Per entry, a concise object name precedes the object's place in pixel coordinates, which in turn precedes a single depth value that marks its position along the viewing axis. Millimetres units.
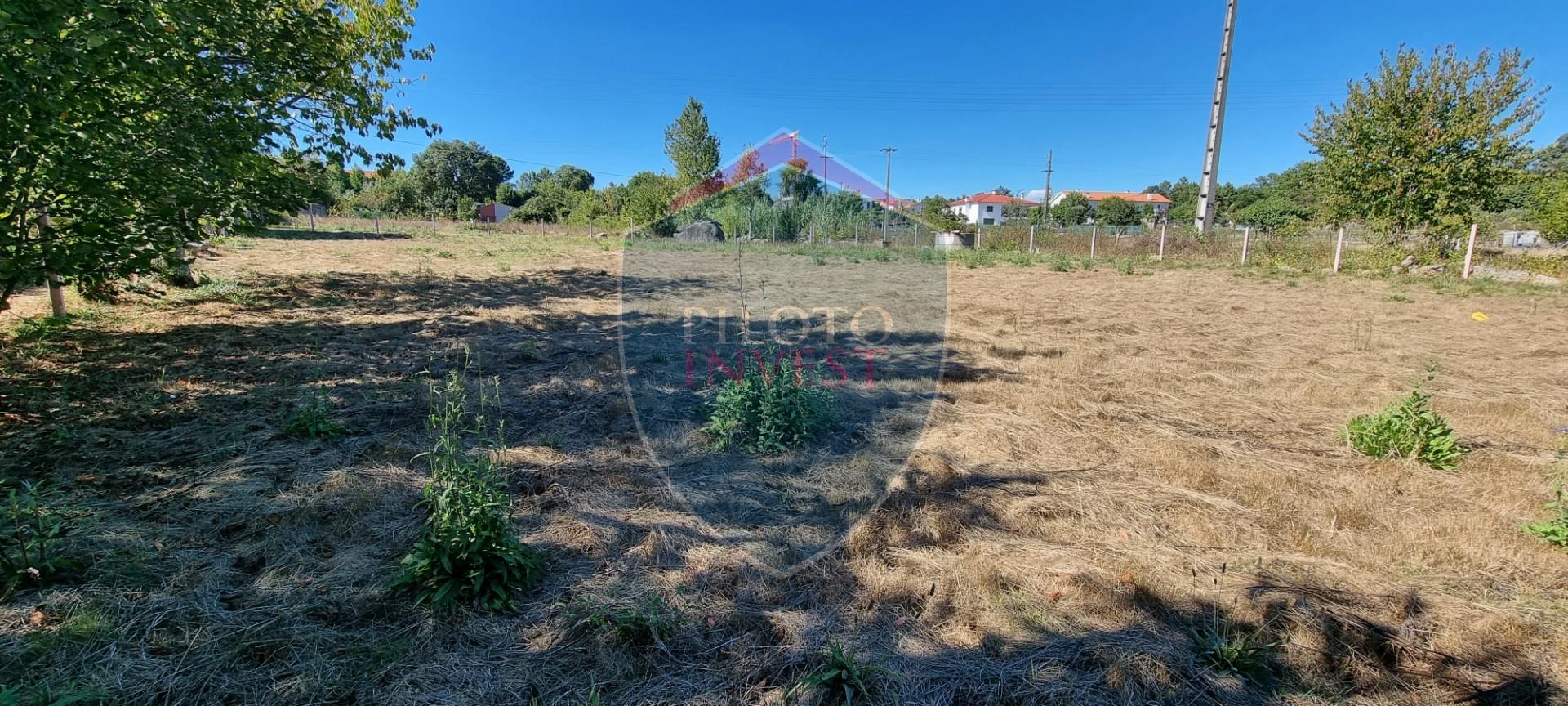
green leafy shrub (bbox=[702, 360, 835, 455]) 3621
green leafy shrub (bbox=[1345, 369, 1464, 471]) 3342
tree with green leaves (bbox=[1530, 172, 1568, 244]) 16156
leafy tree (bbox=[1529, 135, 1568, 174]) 14622
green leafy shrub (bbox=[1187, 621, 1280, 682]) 1865
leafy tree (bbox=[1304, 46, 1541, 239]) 14625
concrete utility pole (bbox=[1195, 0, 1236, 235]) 19906
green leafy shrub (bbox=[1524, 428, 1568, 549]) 2545
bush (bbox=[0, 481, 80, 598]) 2061
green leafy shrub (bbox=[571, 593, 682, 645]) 2023
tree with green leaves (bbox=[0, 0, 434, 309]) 3330
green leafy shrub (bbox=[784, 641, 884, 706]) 1776
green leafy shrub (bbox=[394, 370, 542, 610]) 2156
